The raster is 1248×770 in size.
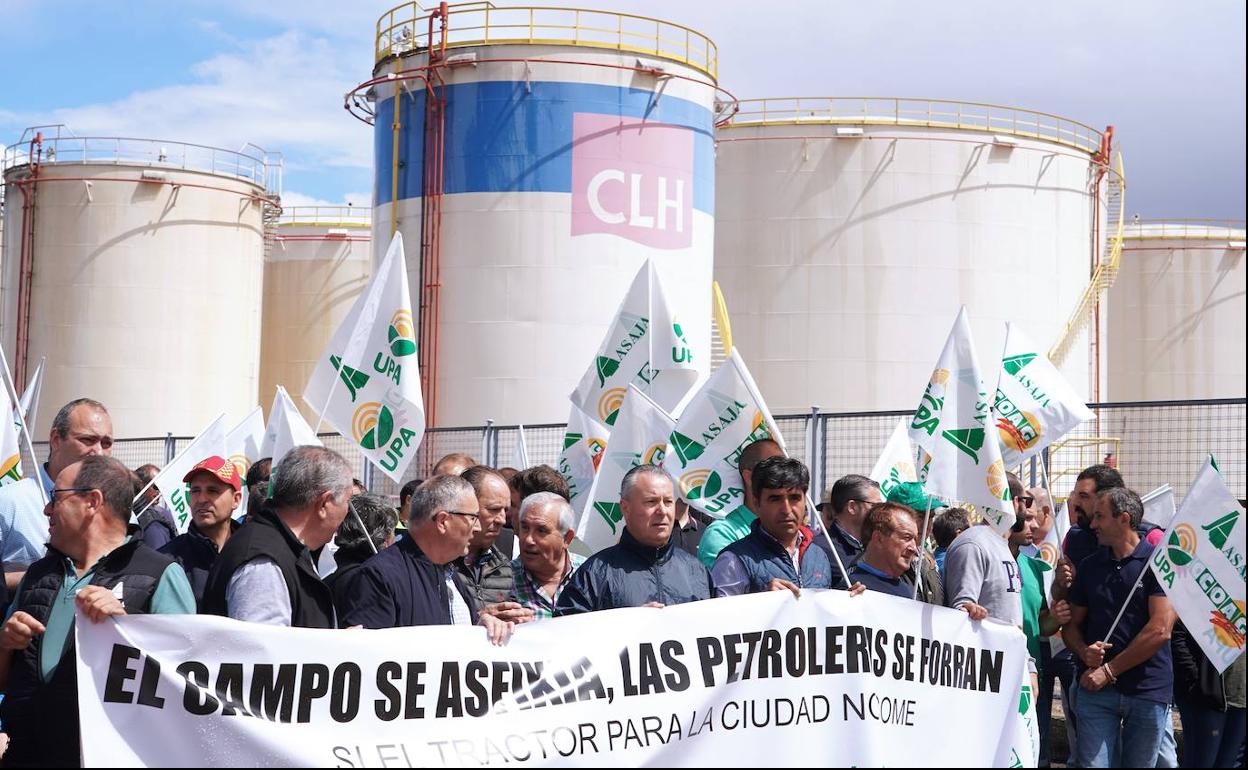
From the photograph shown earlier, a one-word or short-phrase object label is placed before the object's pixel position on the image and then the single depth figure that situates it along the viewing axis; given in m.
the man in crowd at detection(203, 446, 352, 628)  5.38
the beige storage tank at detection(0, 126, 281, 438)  28.70
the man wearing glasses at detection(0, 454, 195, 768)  5.17
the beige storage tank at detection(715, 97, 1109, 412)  25.72
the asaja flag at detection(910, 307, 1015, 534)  8.16
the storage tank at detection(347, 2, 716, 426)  19.98
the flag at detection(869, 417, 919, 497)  10.79
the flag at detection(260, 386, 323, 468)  11.38
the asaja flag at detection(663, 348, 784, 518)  8.42
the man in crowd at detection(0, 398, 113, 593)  7.20
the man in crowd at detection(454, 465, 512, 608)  6.89
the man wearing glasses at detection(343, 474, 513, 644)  5.87
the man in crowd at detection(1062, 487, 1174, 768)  7.59
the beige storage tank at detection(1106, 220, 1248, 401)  34.56
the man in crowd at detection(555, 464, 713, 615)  6.41
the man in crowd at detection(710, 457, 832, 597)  6.82
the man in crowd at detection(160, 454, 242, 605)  6.76
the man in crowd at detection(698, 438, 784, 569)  7.68
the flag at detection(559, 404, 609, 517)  11.38
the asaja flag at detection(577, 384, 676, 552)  9.38
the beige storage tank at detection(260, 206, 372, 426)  34.41
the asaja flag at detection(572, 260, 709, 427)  11.82
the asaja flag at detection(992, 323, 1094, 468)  10.18
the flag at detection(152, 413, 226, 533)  10.23
